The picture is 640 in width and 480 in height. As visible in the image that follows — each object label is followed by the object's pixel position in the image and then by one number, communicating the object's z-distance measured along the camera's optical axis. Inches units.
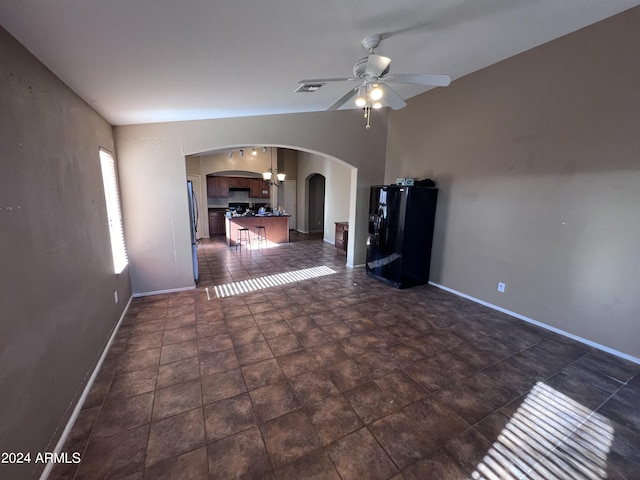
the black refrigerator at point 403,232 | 166.6
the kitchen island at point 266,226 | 298.7
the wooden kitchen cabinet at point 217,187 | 367.9
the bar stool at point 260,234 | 306.1
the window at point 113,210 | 121.6
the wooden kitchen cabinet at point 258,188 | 396.5
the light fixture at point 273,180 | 376.5
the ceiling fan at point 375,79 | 81.3
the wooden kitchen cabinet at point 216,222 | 361.1
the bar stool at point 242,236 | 295.2
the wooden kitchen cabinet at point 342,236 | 259.0
